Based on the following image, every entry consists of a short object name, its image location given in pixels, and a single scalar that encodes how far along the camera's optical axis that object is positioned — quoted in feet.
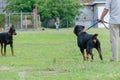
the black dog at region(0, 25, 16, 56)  54.60
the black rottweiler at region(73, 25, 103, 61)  43.24
